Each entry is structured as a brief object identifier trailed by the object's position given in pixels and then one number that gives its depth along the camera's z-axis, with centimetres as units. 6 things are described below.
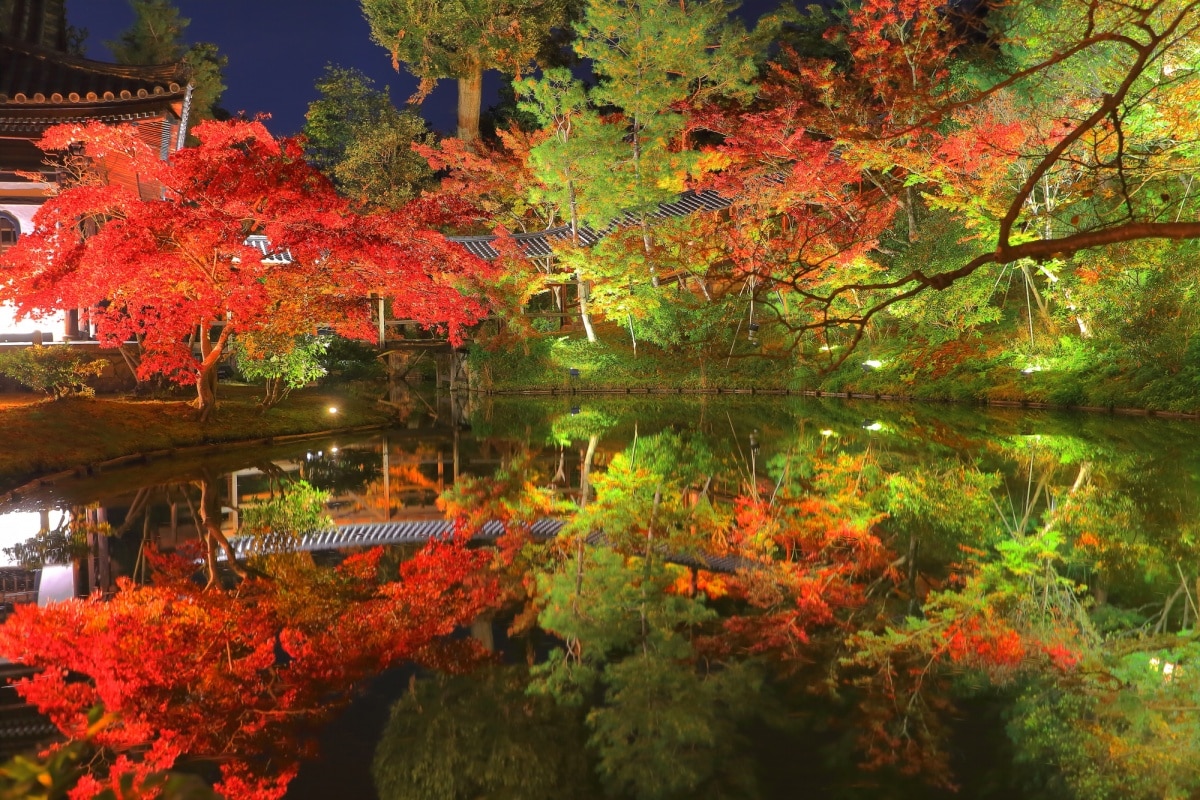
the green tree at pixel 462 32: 2784
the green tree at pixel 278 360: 1467
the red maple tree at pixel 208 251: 1241
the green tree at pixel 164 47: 3431
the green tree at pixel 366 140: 2998
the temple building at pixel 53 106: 1400
